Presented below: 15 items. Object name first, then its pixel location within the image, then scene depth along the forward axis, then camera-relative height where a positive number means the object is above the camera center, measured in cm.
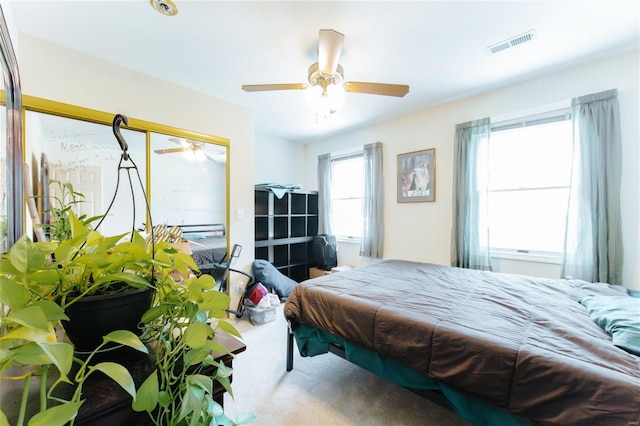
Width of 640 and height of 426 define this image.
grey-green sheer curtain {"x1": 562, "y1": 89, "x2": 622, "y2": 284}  213 +12
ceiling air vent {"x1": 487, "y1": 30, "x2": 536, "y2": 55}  192 +130
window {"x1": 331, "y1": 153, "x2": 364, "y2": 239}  421 +23
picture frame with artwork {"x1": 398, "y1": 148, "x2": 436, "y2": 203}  326 +43
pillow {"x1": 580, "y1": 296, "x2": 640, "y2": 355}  111 -55
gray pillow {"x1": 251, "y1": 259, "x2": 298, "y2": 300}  330 -90
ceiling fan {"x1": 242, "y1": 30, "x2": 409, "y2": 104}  174 +98
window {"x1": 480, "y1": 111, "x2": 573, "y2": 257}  251 +27
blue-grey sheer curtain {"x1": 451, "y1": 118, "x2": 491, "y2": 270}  282 +10
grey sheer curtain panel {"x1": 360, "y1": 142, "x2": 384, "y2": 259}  373 +8
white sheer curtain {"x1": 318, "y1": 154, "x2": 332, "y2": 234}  439 +28
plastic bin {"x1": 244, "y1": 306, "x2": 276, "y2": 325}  294 -121
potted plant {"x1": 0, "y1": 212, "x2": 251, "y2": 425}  38 -20
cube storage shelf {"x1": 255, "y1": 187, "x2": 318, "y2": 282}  393 -32
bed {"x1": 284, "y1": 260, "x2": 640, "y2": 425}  97 -63
